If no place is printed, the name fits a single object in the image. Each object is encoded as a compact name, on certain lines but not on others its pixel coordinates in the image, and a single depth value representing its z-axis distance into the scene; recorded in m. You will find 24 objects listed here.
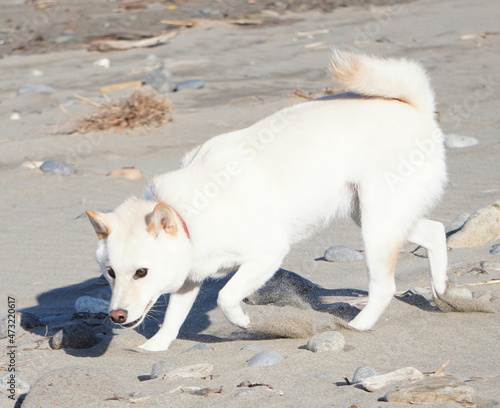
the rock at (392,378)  6.13
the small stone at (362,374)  6.43
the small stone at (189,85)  20.77
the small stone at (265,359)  7.17
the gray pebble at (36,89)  21.44
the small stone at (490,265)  9.78
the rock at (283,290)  9.48
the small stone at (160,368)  7.10
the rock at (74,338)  8.37
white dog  7.67
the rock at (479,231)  10.70
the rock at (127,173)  14.95
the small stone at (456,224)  11.23
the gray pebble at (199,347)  8.11
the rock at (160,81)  20.39
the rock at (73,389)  6.37
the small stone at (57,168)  15.46
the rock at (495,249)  10.34
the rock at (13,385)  7.01
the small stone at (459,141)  15.30
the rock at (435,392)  5.61
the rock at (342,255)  11.06
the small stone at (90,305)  9.73
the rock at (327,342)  7.53
